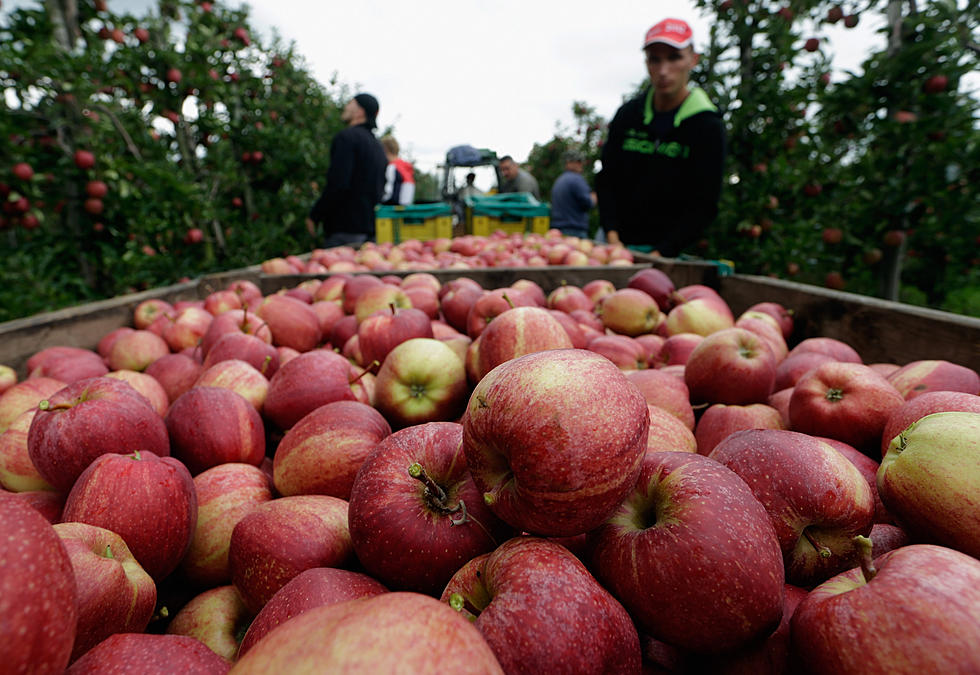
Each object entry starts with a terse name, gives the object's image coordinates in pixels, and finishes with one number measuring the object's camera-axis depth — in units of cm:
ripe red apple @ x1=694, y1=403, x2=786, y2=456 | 36
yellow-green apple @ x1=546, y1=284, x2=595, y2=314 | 68
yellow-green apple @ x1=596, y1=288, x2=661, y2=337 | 64
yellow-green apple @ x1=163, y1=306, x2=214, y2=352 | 63
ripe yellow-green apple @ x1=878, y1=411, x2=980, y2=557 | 22
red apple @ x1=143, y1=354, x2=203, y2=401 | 51
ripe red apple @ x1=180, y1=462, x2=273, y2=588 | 31
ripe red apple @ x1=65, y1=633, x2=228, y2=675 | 17
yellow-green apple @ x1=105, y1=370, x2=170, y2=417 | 46
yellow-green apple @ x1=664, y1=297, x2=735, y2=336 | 60
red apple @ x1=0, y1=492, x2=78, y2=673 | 13
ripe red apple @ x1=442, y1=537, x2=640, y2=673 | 18
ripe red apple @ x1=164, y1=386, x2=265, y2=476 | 37
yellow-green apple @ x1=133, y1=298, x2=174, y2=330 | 70
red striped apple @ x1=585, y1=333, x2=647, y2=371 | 51
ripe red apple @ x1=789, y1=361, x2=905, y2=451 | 33
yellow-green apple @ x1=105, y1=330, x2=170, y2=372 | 58
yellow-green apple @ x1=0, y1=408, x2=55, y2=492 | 35
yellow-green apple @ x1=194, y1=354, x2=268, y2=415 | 44
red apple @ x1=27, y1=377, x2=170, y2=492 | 31
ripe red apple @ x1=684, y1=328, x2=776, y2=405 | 40
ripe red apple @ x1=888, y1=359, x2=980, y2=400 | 35
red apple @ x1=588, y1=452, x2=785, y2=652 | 19
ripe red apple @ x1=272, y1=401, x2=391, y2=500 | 33
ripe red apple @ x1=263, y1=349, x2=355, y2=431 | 42
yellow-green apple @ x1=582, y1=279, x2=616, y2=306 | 77
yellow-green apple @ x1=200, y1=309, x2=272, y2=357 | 57
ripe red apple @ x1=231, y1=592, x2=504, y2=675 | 13
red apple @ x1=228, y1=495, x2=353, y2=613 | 26
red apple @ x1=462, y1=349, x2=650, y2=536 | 20
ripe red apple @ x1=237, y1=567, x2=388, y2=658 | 21
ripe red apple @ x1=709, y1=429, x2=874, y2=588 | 23
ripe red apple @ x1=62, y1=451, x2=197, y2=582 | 26
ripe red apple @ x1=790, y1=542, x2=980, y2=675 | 16
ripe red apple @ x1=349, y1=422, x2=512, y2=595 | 23
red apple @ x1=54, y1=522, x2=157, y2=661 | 20
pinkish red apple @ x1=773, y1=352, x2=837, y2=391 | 44
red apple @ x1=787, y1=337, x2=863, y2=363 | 48
